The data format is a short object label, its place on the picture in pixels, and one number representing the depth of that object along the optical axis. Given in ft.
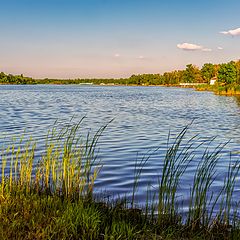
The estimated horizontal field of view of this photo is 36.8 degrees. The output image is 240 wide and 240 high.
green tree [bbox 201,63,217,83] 573.74
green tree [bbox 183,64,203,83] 627.46
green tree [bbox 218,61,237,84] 311.06
